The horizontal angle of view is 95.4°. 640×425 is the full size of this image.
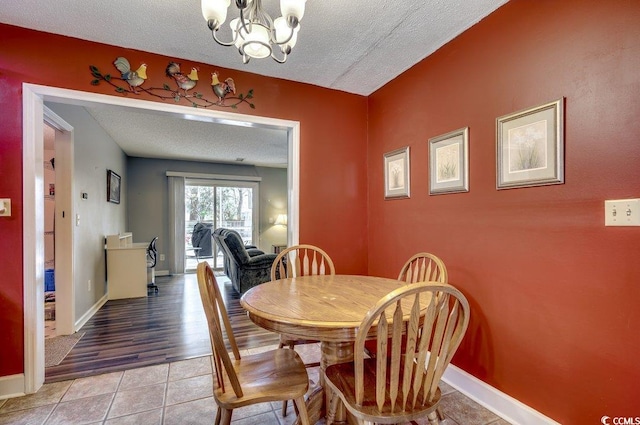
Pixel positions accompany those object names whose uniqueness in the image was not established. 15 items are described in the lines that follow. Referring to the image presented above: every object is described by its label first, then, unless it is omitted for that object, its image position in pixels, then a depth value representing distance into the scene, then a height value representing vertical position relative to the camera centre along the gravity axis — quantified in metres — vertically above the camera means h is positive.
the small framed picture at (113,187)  4.28 +0.39
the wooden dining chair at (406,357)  1.01 -0.54
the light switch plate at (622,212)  1.19 -0.01
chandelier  1.31 +0.88
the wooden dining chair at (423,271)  1.75 -0.42
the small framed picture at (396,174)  2.49 +0.33
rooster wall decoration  2.11 +0.97
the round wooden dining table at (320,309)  1.14 -0.45
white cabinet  4.07 -0.82
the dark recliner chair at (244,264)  4.05 -0.75
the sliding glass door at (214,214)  6.26 -0.05
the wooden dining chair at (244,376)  1.13 -0.74
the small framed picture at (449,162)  1.95 +0.34
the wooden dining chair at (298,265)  1.88 -0.45
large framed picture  1.45 +0.34
